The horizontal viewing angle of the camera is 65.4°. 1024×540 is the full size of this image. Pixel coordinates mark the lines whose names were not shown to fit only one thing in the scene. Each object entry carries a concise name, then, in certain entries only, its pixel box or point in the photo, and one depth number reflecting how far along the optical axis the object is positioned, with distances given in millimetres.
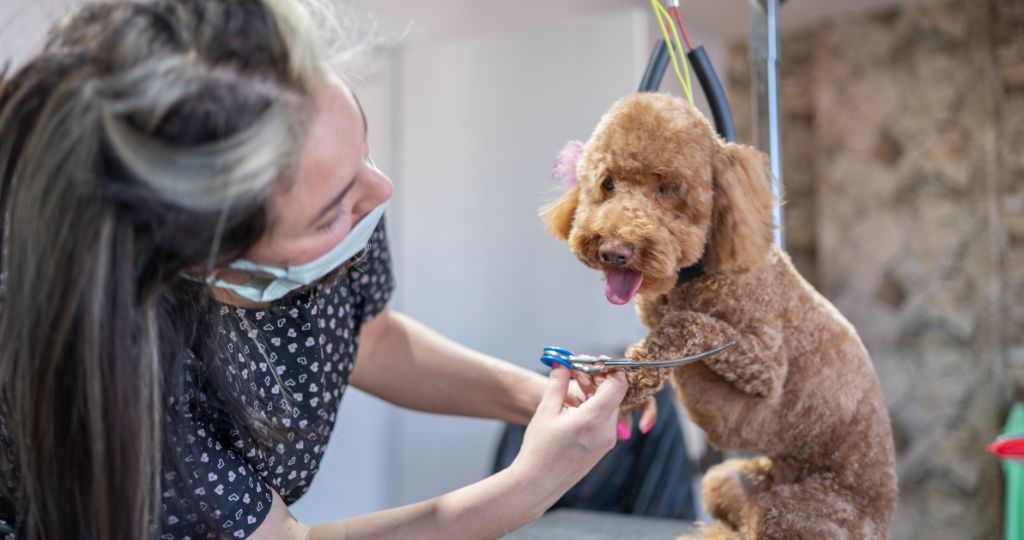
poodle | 585
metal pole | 748
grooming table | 1062
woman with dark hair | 506
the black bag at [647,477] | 1574
